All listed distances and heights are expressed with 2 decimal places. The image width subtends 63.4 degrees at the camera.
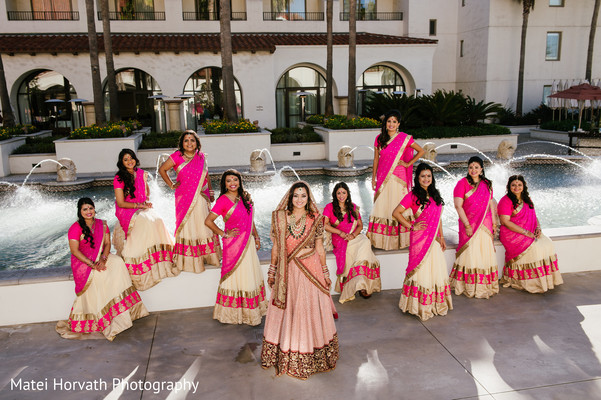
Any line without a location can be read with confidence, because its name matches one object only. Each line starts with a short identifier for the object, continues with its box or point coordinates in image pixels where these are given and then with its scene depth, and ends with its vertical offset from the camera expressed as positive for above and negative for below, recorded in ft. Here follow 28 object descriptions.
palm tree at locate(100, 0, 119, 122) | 61.00 +5.84
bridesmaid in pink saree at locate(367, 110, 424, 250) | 21.36 -3.19
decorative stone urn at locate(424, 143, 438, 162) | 50.03 -4.84
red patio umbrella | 63.77 +1.25
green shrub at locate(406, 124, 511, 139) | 65.26 -3.57
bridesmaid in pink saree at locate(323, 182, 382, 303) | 18.53 -5.59
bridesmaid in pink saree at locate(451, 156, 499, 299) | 19.35 -5.16
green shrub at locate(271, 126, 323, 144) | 59.41 -3.56
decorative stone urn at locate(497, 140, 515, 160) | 52.26 -4.96
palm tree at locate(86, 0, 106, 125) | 57.26 +5.27
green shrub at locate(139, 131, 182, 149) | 55.57 -3.59
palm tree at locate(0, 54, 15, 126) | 61.46 +1.20
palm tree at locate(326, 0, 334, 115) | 72.38 +6.41
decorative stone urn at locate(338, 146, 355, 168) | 48.03 -4.98
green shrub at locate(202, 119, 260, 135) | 56.24 -2.12
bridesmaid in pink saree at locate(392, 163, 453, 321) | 17.80 -5.42
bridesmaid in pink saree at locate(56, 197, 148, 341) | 16.49 -5.90
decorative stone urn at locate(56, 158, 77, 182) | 43.47 -5.15
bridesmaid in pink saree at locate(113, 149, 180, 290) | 18.33 -4.55
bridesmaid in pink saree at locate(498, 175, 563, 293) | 19.92 -5.73
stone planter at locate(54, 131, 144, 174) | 51.24 -4.15
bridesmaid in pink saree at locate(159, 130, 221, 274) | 18.81 -3.74
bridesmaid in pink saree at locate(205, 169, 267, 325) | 16.94 -5.26
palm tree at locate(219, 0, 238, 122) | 54.13 +4.97
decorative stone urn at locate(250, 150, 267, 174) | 46.50 -5.03
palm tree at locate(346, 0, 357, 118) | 60.85 +5.33
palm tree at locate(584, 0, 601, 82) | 89.61 +10.45
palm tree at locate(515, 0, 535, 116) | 91.04 +10.07
